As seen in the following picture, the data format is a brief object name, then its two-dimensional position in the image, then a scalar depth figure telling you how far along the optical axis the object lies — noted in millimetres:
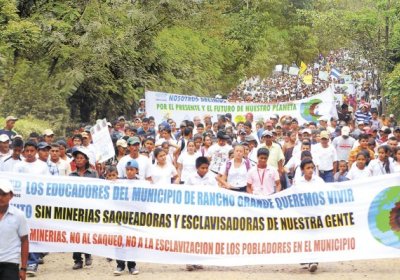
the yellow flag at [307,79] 48312
